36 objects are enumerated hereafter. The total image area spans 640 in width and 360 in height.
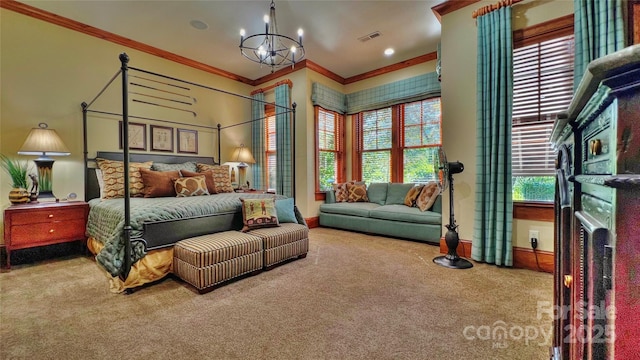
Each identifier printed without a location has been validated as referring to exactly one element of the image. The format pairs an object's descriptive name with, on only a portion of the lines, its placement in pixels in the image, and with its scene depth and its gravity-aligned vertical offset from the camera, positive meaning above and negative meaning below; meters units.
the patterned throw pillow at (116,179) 3.25 +0.00
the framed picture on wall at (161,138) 4.25 +0.65
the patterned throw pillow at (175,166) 3.94 +0.19
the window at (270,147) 5.44 +0.63
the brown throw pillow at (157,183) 3.42 -0.05
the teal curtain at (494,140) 2.76 +0.38
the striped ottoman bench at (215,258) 2.21 -0.68
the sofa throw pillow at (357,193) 4.89 -0.27
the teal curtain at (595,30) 2.17 +1.21
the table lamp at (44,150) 2.95 +0.33
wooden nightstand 2.71 -0.47
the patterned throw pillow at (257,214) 2.88 -0.38
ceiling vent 3.76 +2.00
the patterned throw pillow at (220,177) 4.18 +0.03
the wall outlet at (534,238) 2.71 -0.61
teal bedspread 2.24 -0.33
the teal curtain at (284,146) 4.87 +0.58
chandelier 2.92 +1.97
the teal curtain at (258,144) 5.43 +0.70
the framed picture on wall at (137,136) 3.98 +0.65
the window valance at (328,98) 4.76 +1.47
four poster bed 2.23 -0.44
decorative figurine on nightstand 3.03 -0.11
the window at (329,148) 4.99 +0.57
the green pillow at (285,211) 3.25 -0.39
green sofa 3.68 -0.57
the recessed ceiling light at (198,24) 3.50 +2.02
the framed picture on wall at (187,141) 4.56 +0.64
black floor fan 2.87 -0.51
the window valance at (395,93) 4.26 +1.45
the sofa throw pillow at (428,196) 3.93 -0.27
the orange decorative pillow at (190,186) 3.50 -0.10
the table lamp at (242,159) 4.99 +0.36
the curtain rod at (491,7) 2.74 +1.76
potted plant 2.90 +0.02
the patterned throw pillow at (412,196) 4.24 -0.29
